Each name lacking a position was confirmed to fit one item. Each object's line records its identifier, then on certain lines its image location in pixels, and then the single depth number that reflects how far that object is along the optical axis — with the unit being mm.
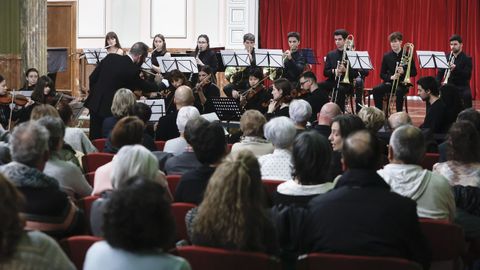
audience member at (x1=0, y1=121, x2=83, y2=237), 3805
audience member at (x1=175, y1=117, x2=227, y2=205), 4395
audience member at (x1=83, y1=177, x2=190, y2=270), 2730
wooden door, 15867
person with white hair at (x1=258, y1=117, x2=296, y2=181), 5234
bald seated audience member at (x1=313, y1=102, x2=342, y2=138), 6967
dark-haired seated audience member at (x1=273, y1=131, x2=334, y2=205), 4070
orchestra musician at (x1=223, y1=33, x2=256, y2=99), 11750
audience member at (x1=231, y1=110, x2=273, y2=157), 5973
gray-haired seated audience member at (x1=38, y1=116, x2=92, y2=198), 4727
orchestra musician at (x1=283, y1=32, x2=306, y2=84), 11969
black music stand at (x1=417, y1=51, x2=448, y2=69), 12117
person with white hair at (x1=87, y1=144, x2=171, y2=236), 3885
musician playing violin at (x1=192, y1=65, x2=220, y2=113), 10820
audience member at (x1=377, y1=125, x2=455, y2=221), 4301
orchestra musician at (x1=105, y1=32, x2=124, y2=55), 10611
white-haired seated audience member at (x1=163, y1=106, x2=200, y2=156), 6457
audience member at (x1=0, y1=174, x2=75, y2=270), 2719
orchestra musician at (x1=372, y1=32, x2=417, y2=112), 12328
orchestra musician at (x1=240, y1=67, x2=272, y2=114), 10734
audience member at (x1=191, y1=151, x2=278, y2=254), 3348
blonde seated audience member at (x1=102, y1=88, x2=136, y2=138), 7320
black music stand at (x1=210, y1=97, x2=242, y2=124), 10273
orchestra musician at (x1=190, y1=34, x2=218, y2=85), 12367
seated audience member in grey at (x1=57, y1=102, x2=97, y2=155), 6707
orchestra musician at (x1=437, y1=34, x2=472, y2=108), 12188
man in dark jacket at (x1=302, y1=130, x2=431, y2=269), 3545
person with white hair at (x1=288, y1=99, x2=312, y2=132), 6762
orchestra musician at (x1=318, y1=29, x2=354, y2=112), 12055
